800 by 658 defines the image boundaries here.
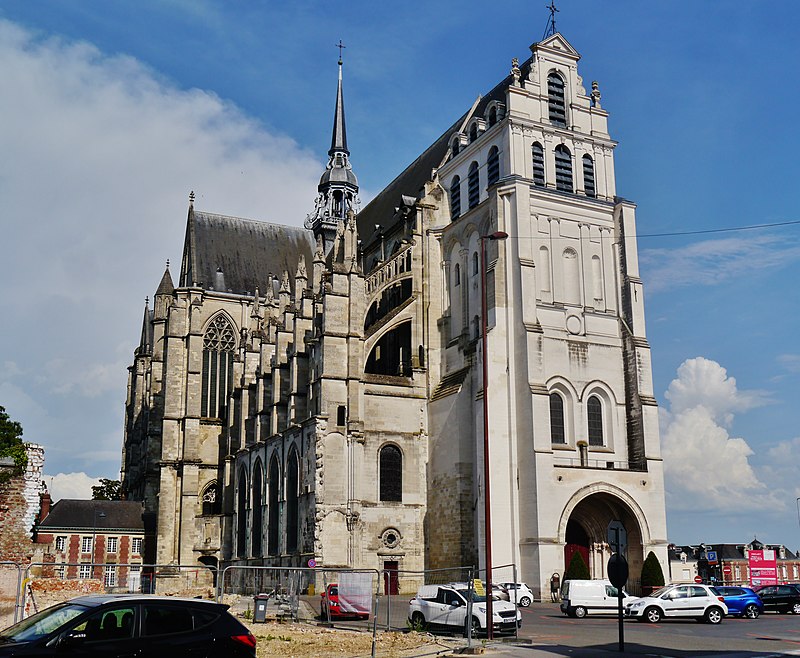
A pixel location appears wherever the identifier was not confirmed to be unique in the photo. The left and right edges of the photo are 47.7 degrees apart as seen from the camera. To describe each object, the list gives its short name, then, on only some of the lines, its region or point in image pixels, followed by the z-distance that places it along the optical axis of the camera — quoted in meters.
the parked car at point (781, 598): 31.48
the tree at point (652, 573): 36.47
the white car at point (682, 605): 26.88
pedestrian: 35.31
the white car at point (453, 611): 22.05
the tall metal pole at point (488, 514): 20.25
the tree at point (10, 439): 46.53
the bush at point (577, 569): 34.81
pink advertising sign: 40.53
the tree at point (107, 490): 76.50
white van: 28.84
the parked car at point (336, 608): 24.98
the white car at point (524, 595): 32.88
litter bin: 24.39
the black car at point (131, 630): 10.88
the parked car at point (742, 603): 29.16
